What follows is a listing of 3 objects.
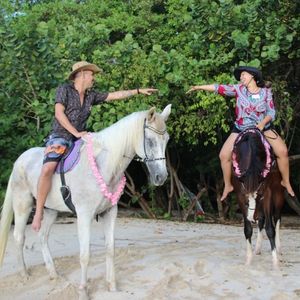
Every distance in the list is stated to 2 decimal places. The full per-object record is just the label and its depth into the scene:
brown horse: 5.95
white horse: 5.11
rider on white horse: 5.59
